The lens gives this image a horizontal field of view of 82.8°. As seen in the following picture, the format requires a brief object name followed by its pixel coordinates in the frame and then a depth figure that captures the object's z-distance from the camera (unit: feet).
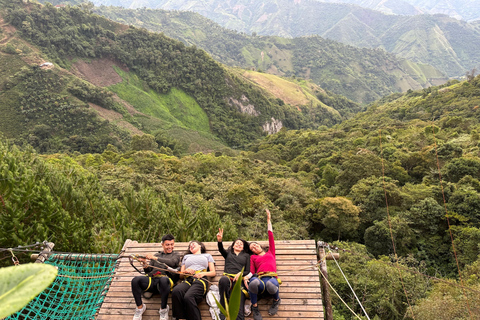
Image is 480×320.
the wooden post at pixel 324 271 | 18.17
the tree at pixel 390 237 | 52.49
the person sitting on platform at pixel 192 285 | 15.76
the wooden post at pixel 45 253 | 17.61
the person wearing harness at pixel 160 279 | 16.46
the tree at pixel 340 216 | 58.18
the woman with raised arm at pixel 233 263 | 15.98
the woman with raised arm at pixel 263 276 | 15.92
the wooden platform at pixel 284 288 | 16.51
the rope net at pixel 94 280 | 17.30
